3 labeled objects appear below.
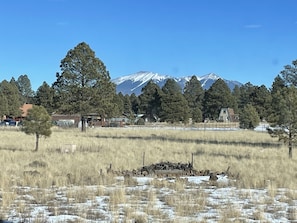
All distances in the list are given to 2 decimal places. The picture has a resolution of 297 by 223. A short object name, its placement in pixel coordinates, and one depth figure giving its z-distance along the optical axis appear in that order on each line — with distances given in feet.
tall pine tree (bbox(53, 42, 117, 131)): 172.65
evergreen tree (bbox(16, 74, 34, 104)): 485.36
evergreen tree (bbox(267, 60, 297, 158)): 82.33
